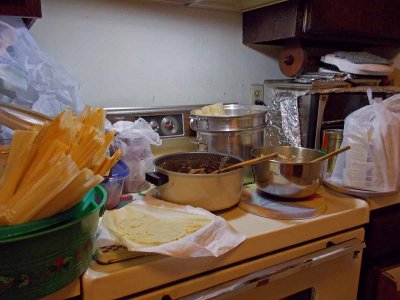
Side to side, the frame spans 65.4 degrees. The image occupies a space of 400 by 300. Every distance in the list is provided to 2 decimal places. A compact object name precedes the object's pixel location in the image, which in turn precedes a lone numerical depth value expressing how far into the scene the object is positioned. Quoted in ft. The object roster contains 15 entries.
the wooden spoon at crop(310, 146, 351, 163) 2.67
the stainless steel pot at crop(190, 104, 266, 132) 3.07
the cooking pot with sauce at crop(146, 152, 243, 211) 2.36
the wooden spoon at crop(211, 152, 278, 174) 2.46
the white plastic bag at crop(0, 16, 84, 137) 2.46
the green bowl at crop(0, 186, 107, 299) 1.42
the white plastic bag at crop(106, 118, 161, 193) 2.97
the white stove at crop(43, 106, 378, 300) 1.85
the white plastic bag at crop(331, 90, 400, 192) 2.84
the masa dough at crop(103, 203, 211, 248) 1.93
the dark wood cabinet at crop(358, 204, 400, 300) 2.97
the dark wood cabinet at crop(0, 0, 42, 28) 2.33
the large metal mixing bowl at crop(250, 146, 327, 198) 2.63
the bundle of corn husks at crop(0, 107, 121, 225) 1.47
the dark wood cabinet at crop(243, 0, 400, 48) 3.67
